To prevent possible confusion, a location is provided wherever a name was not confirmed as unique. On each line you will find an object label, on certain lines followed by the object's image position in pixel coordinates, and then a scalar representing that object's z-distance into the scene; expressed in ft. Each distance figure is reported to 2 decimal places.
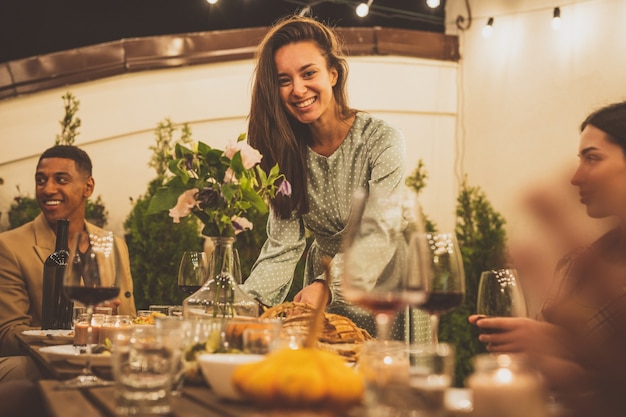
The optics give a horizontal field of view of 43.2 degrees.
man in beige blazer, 10.13
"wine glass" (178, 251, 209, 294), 7.54
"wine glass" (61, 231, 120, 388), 4.91
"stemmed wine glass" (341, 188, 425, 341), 3.65
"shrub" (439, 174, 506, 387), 15.38
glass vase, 5.70
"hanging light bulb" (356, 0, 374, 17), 18.84
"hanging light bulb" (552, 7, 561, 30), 16.85
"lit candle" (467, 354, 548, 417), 2.85
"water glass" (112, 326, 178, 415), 3.63
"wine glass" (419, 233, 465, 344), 4.09
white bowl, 3.93
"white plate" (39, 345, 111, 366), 5.46
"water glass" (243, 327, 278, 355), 4.03
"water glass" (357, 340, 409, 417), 2.96
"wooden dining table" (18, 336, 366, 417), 3.59
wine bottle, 8.91
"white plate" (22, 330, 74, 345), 7.45
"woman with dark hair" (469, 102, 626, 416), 2.41
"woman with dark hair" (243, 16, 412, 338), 8.68
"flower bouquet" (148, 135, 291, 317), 5.81
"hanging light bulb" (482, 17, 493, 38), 18.35
